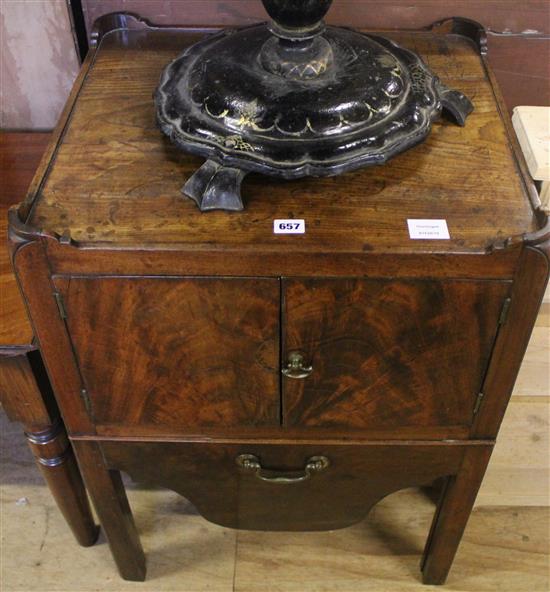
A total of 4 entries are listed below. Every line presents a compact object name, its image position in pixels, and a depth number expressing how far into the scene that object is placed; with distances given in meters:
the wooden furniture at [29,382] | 0.93
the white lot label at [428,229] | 0.72
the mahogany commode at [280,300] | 0.72
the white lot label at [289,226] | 0.72
